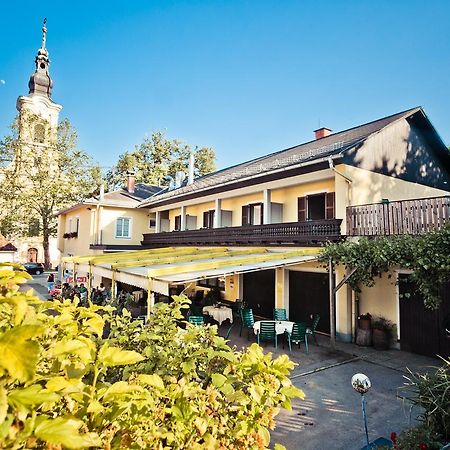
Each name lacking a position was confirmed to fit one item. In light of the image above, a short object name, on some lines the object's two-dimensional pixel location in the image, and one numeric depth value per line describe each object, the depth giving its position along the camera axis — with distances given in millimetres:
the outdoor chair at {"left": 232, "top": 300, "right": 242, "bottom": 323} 14994
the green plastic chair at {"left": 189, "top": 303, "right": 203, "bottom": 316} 13118
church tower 36469
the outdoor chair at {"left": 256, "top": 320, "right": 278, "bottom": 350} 10500
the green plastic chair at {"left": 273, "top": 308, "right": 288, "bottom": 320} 12790
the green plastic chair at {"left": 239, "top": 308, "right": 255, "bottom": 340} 11748
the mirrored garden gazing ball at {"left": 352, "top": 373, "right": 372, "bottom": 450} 4508
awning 9125
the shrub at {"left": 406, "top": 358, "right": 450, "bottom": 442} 3963
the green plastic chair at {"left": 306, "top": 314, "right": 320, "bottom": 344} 10727
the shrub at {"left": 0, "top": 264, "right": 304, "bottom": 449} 1090
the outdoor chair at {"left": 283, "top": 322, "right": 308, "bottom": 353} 10428
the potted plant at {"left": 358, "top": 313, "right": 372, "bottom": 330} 11120
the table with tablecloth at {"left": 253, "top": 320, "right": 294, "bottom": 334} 10789
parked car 37688
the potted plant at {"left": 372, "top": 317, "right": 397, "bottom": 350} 10688
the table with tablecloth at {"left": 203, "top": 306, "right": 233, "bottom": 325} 13406
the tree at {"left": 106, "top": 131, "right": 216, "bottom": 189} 46438
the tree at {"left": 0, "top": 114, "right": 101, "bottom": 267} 35156
